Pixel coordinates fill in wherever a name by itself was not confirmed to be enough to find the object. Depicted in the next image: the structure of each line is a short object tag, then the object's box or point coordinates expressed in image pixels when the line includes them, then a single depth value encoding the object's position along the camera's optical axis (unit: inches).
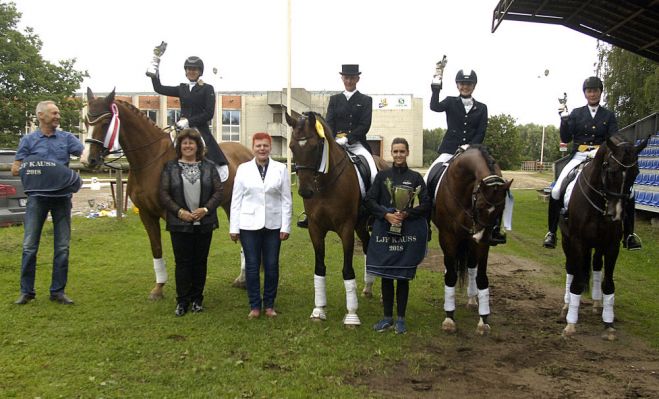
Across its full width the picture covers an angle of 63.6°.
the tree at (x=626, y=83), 845.8
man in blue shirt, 259.6
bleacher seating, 636.7
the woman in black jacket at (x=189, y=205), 253.6
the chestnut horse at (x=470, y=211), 217.3
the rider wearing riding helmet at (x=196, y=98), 302.2
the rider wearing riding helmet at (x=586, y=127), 274.1
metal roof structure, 523.5
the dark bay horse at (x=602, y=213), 224.1
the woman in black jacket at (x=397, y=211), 240.2
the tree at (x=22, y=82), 1408.7
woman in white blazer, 252.4
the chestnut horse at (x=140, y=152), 261.7
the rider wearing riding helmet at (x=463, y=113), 281.3
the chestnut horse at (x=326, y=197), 236.8
